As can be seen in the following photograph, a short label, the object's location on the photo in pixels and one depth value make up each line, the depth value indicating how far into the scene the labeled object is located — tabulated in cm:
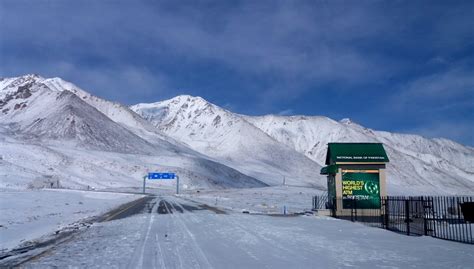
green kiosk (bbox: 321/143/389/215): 3169
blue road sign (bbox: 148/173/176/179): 11425
